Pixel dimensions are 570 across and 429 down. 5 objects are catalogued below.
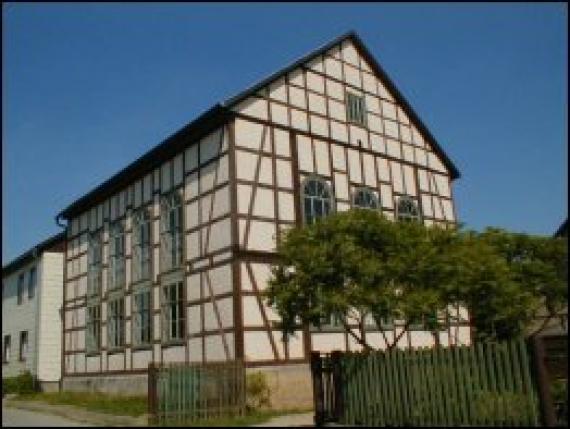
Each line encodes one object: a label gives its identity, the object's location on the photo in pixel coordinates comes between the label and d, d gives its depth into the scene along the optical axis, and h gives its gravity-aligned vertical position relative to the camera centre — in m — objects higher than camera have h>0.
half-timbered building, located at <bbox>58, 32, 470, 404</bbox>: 19.55 +5.56
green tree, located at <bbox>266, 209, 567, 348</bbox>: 14.24 +2.01
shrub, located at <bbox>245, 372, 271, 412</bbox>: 17.31 -0.49
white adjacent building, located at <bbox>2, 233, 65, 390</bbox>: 30.72 +3.22
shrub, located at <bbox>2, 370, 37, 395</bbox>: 29.91 -0.03
